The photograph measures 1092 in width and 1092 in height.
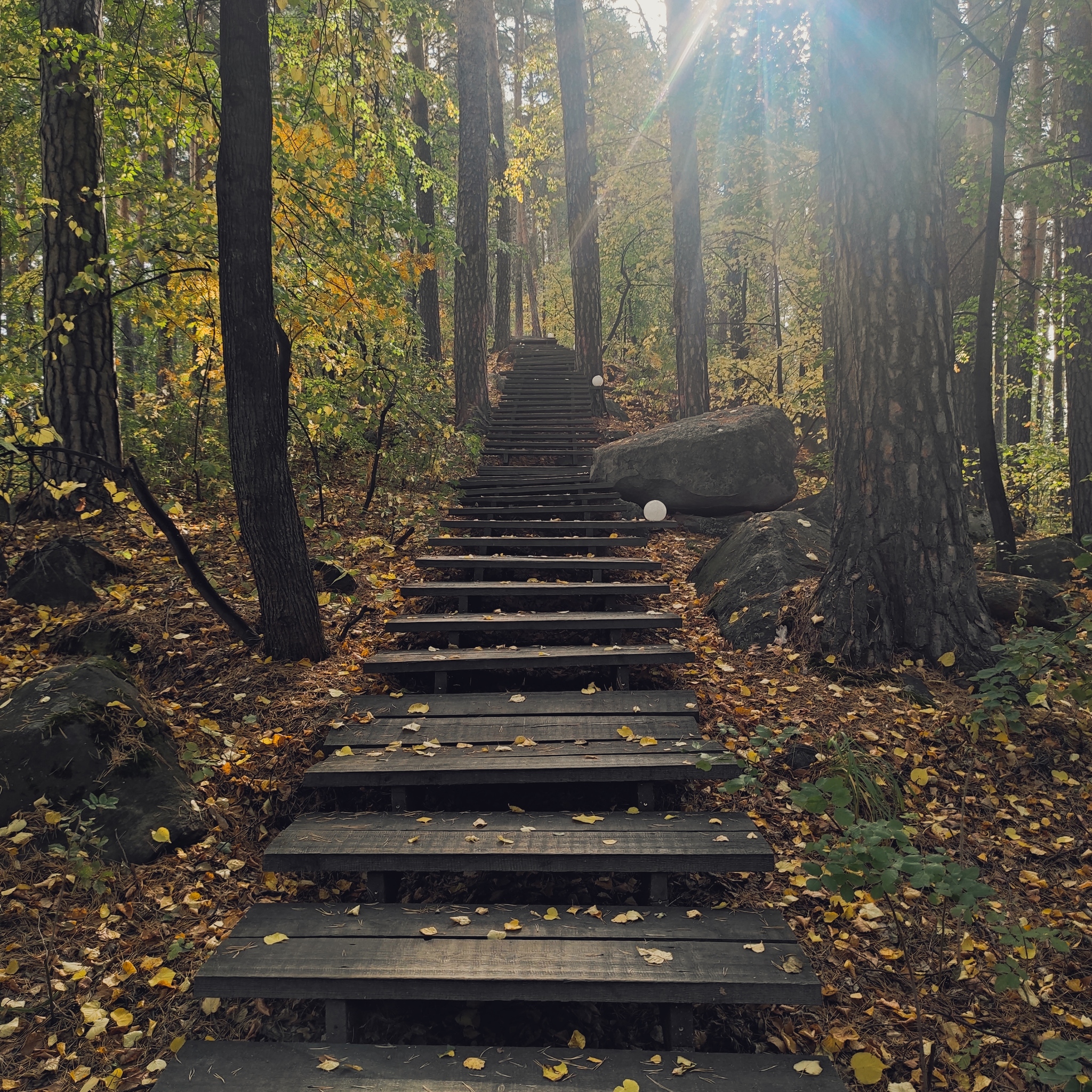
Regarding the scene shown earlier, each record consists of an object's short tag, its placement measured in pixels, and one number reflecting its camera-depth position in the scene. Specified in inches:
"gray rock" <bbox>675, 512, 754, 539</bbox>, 288.0
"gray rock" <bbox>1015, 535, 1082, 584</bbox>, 225.0
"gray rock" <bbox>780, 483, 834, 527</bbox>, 271.1
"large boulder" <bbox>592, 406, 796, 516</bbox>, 283.0
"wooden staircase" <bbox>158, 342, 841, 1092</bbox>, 84.6
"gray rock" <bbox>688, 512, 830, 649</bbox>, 186.2
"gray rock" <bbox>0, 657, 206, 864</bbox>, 118.0
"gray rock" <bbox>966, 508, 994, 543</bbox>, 283.7
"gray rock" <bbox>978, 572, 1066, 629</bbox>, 177.2
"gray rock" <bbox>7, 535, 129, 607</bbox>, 185.3
